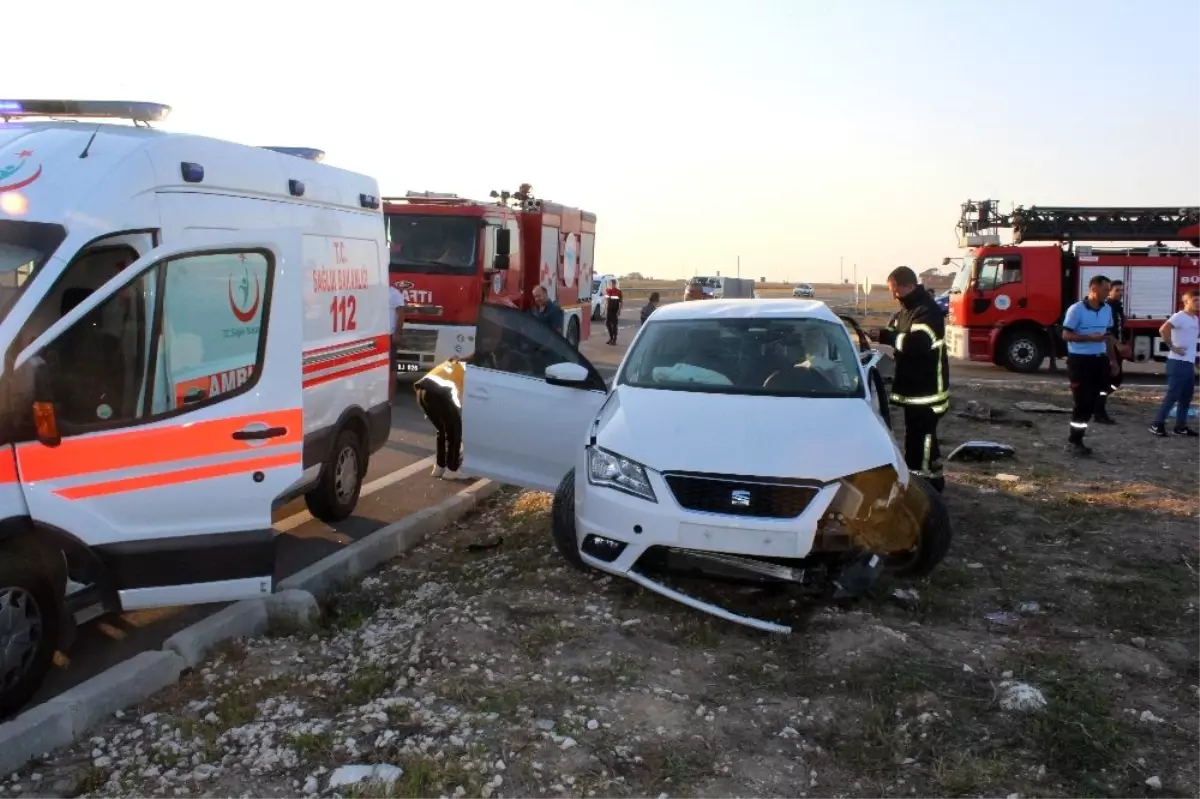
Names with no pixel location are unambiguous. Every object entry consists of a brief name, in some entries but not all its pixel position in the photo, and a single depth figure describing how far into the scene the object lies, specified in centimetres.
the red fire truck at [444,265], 1388
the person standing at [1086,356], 1016
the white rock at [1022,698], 404
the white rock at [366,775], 338
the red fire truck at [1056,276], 1989
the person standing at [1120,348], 1177
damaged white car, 491
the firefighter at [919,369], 739
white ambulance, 388
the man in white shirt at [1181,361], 1086
